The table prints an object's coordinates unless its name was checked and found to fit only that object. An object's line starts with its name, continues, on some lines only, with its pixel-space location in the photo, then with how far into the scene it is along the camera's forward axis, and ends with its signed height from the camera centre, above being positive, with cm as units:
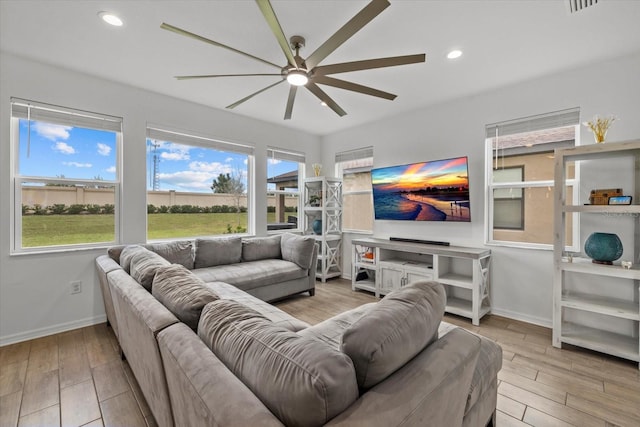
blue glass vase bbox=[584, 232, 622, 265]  238 -30
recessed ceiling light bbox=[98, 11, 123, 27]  200 +143
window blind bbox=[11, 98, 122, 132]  265 +99
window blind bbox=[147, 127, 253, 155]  345 +98
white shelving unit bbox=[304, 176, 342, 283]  469 -9
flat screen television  344 +29
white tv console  307 -74
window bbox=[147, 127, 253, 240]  354 +36
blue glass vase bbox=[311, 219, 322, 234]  480 -24
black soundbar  362 -39
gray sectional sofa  75 -51
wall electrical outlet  287 -79
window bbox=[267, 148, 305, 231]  468 +42
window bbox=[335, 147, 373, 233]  467 +42
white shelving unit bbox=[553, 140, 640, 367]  229 -63
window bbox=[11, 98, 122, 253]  271 +36
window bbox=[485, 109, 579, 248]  293 +41
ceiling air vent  184 +142
